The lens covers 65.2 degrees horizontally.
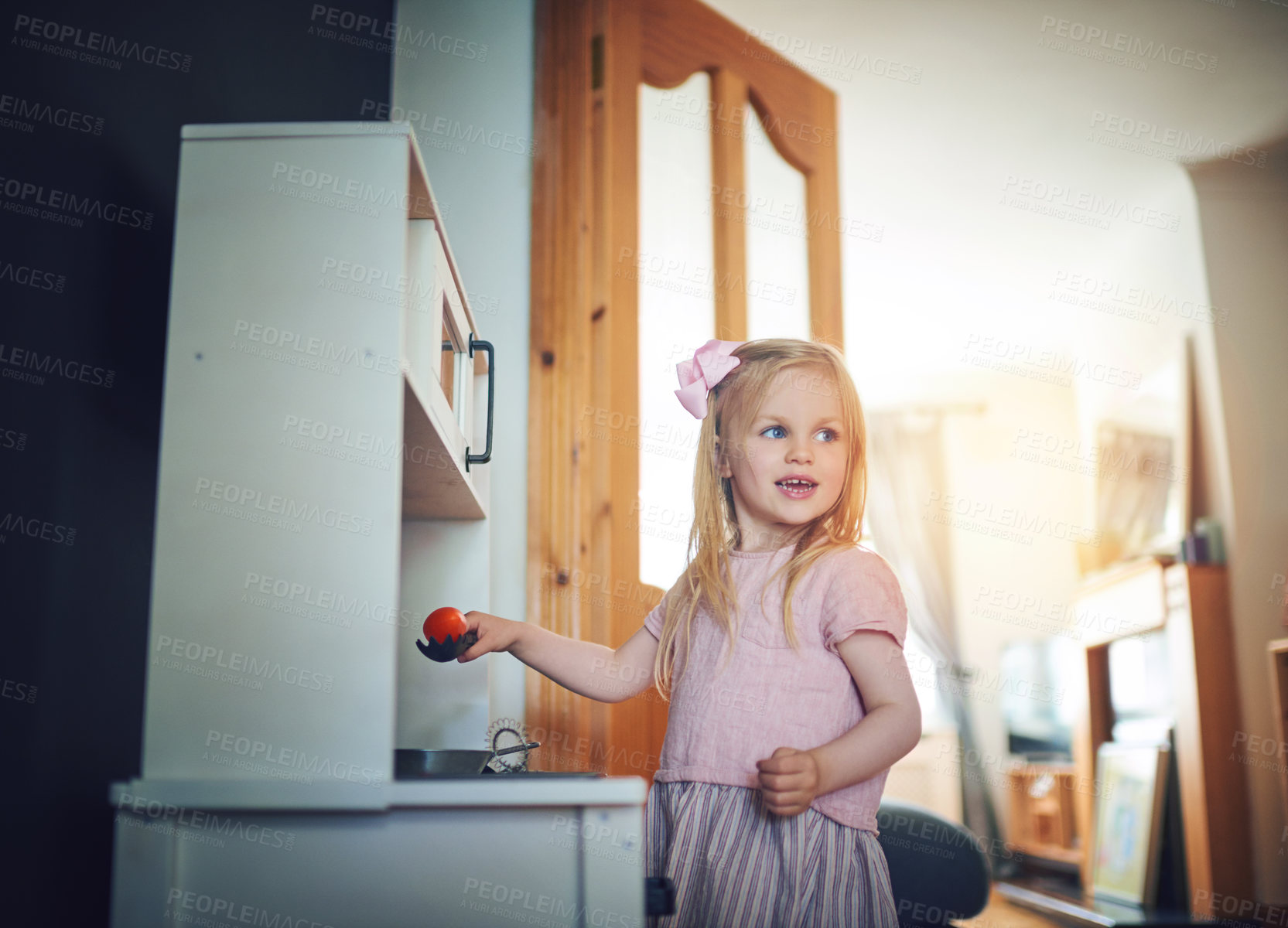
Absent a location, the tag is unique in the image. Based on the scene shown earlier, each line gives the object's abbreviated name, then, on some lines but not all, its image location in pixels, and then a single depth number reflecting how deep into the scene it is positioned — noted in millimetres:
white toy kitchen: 823
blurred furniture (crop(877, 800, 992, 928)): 1490
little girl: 1159
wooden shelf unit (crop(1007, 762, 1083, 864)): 4941
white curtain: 6387
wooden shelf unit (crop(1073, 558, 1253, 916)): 3523
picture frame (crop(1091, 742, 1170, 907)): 3865
